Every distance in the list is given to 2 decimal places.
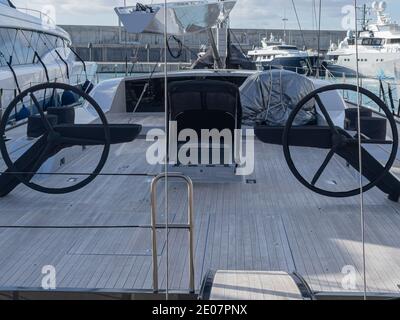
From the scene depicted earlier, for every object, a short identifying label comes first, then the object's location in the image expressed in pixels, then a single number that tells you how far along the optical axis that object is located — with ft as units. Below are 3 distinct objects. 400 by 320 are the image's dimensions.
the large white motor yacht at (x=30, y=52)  53.16
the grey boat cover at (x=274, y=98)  25.09
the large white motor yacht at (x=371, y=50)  122.52
